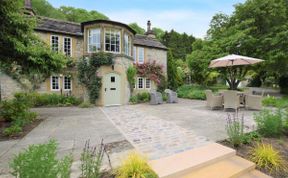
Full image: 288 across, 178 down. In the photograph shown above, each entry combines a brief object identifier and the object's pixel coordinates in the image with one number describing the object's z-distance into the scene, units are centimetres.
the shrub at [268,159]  382
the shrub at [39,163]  222
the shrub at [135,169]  313
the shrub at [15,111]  736
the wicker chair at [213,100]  999
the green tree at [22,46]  641
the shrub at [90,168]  288
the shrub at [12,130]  577
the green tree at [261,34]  1416
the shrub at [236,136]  472
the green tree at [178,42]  3884
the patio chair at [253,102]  945
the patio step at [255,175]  364
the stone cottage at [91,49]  1305
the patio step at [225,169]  353
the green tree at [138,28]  4118
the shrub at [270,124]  522
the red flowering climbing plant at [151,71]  1702
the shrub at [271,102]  1141
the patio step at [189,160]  345
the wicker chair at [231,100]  916
